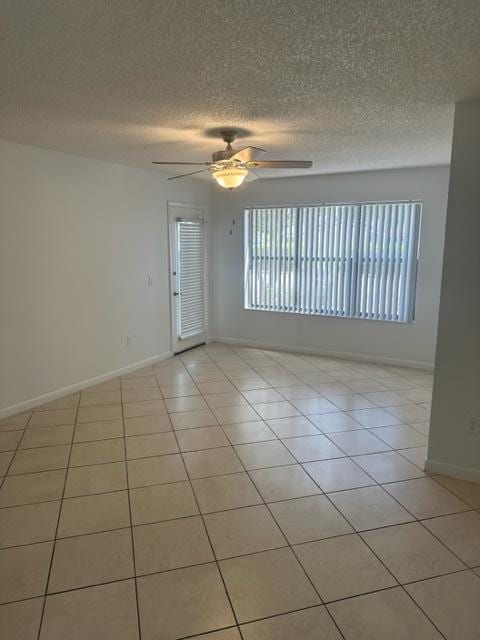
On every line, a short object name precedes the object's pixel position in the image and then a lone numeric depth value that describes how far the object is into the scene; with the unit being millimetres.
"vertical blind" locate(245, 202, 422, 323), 5250
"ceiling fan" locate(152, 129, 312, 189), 3076
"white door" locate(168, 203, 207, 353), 5726
